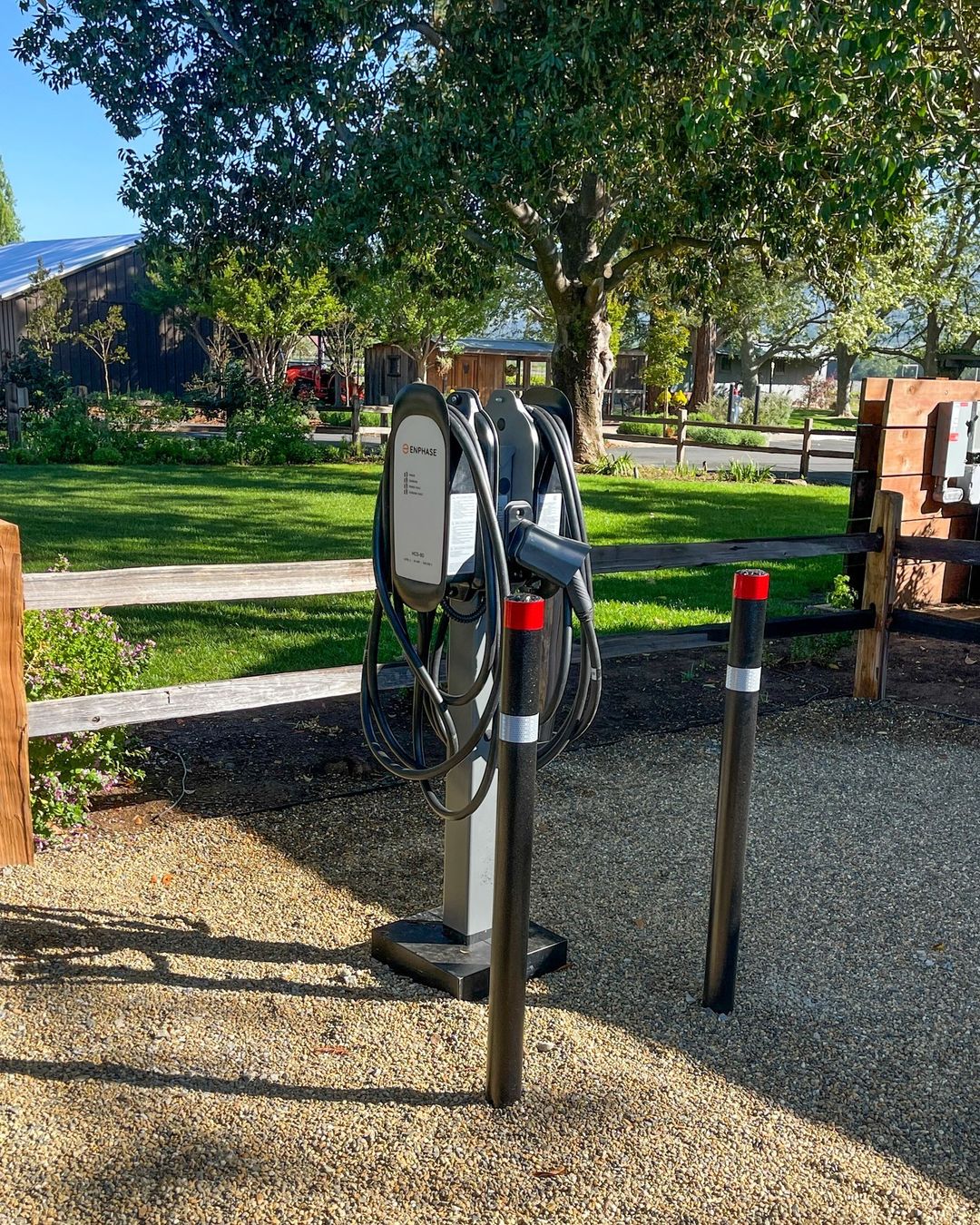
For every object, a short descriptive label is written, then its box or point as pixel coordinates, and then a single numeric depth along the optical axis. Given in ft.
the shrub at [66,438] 65.31
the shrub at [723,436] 99.25
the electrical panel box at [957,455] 27.73
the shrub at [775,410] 136.77
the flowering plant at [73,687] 15.42
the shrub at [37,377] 89.15
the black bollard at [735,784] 11.80
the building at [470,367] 145.48
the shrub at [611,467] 69.10
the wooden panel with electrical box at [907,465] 27.50
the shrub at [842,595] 25.88
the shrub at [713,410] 128.47
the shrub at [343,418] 106.11
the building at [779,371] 210.83
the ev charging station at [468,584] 11.38
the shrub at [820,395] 205.26
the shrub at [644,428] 117.60
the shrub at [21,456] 63.72
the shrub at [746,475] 70.74
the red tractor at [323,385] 124.47
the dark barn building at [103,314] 116.47
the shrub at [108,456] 65.36
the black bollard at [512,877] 9.91
